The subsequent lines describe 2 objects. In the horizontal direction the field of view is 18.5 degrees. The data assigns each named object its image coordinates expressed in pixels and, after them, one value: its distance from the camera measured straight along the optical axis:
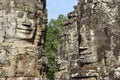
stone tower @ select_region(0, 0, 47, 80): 8.16
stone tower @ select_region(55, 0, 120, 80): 7.15
